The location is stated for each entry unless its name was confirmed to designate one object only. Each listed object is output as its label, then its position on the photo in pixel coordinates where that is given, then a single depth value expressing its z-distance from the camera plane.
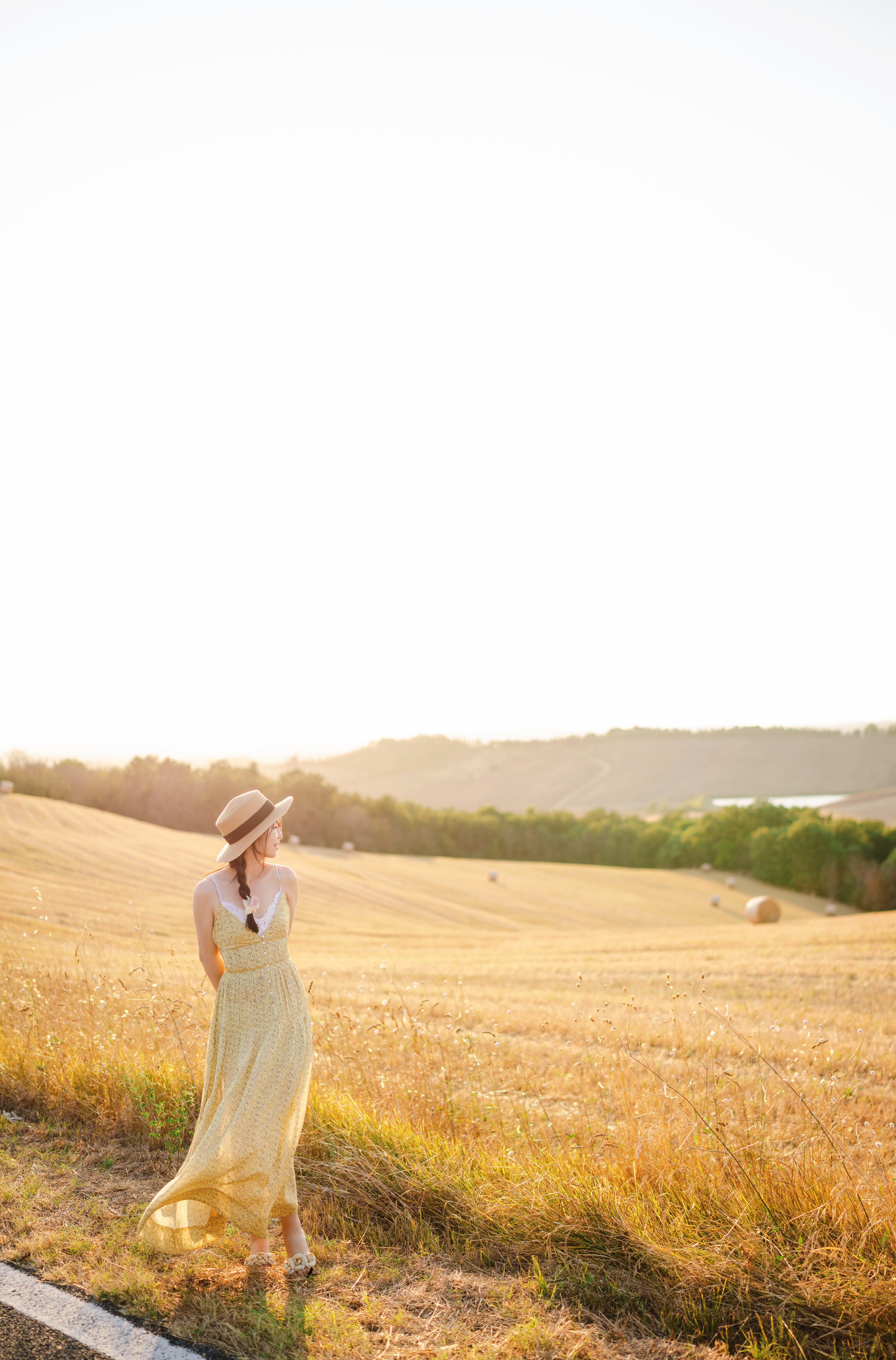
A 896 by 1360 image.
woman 3.53
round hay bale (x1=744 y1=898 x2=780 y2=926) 40.88
